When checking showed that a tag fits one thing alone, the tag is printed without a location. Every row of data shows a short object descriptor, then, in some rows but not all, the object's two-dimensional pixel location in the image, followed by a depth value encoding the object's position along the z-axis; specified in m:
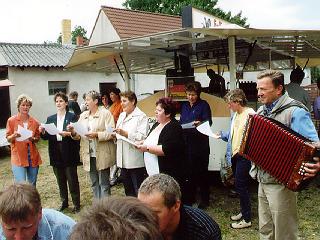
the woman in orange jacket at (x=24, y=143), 5.78
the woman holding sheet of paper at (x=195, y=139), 5.49
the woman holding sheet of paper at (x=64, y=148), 5.69
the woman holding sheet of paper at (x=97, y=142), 5.54
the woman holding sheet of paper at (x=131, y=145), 5.24
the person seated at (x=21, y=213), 1.98
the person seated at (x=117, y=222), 1.05
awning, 5.29
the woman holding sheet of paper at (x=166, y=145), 4.61
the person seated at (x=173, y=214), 2.16
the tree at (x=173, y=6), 36.75
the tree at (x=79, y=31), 68.38
